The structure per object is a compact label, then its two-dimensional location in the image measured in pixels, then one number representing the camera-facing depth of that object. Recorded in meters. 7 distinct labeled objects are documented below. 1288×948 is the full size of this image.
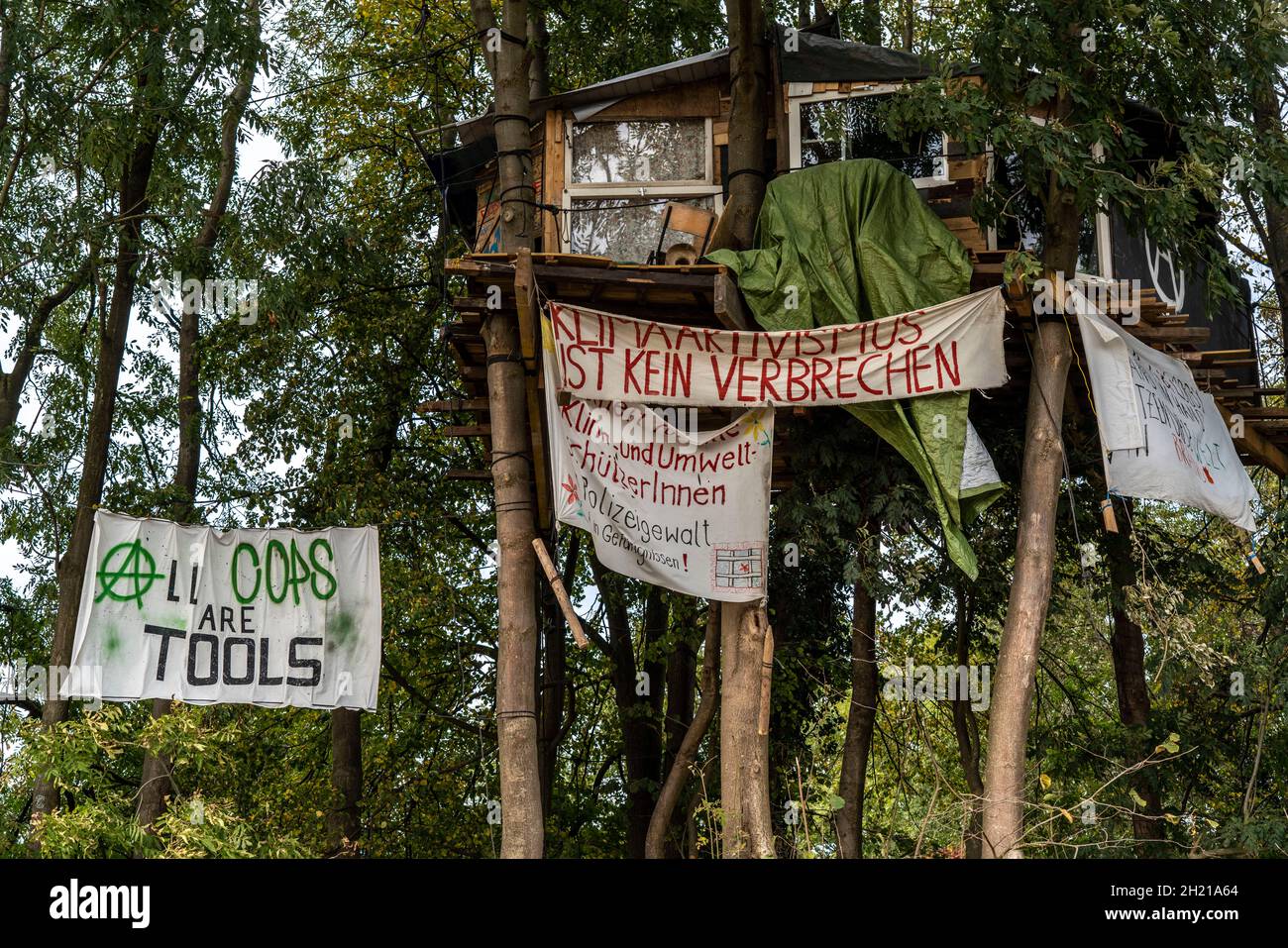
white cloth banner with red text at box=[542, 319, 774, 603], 13.69
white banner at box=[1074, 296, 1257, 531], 13.77
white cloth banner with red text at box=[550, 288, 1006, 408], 13.77
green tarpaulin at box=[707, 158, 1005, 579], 14.00
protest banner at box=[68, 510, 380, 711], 13.88
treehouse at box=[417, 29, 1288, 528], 14.65
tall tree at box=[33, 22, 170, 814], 16.91
